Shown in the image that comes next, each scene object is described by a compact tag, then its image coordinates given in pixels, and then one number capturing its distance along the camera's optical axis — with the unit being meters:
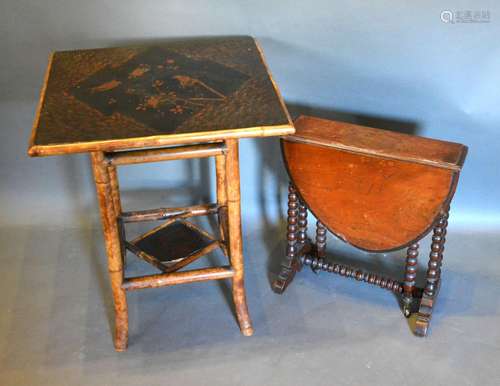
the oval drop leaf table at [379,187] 2.17
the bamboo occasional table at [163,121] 1.92
